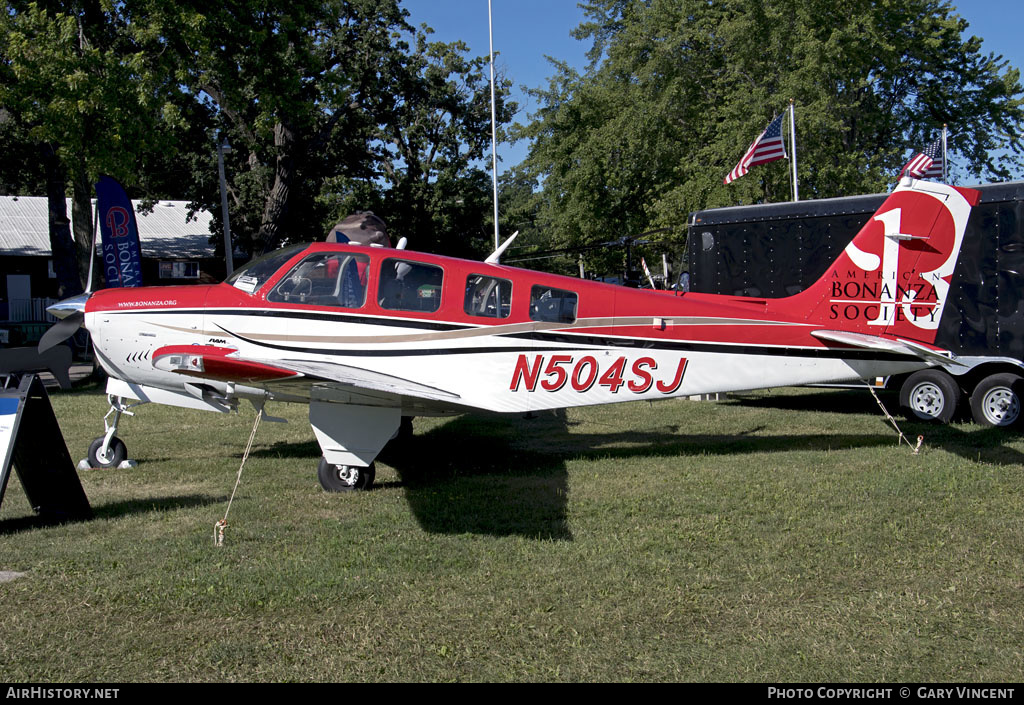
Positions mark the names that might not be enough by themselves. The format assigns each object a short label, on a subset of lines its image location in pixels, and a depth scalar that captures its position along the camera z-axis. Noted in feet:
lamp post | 82.58
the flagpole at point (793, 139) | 55.67
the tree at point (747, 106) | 68.23
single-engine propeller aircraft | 23.77
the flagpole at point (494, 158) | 77.98
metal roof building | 113.09
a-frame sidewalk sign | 18.39
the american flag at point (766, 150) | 50.94
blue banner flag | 39.70
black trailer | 31.83
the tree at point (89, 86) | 50.06
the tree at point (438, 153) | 119.55
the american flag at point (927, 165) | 46.70
